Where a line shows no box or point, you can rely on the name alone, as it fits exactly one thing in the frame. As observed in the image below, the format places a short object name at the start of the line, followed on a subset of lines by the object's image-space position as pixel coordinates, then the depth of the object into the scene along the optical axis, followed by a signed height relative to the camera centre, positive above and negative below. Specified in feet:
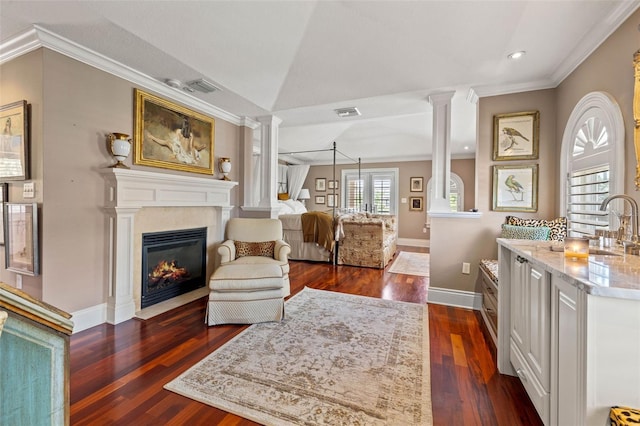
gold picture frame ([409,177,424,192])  24.93 +2.51
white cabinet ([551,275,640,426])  2.89 -1.54
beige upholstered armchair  8.25 -2.54
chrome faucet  4.91 -0.06
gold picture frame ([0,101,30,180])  7.38 +1.90
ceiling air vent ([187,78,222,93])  9.79 +4.60
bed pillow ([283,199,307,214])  23.75 +0.49
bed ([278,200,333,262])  17.53 -2.12
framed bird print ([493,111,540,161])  9.77 +2.78
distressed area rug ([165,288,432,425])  4.96 -3.58
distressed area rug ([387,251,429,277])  15.16 -3.28
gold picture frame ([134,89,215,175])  9.52 +2.89
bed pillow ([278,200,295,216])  21.78 +0.23
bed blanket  16.49 -1.07
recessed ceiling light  7.90 +4.61
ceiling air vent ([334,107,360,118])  12.44 +4.65
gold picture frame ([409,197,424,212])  24.97 +0.69
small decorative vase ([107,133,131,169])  8.43 +1.97
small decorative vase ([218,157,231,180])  12.87 +2.13
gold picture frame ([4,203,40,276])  7.23 -0.77
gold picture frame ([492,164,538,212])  9.82 +0.87
